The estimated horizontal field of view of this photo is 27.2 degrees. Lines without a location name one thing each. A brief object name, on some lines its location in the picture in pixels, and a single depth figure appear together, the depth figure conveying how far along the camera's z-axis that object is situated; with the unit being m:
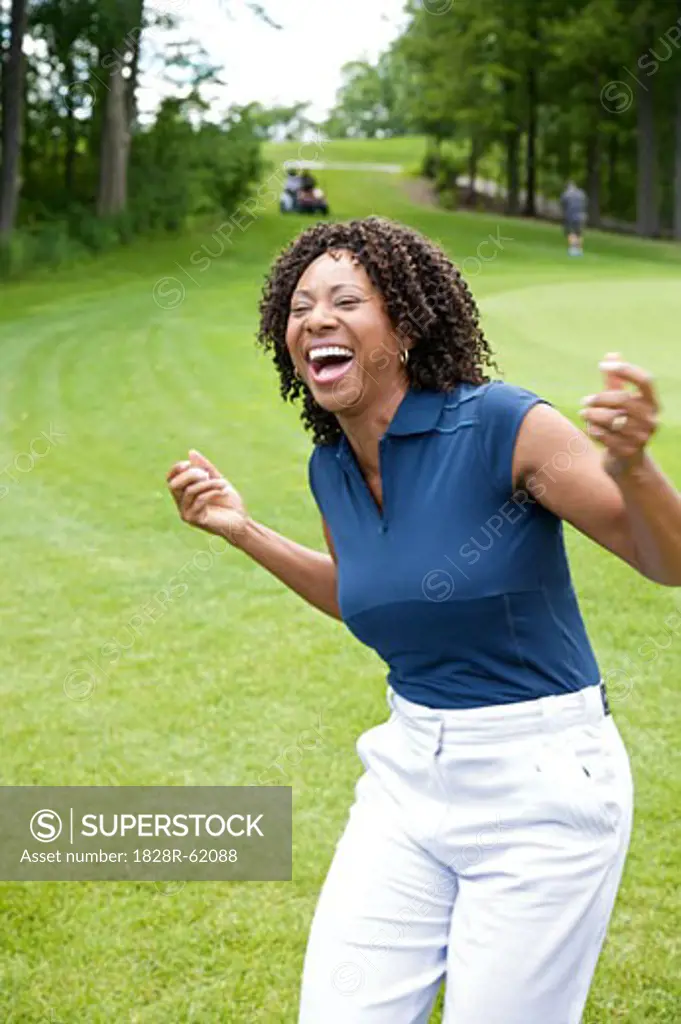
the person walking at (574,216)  34.16
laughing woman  2.66
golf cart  42.06
